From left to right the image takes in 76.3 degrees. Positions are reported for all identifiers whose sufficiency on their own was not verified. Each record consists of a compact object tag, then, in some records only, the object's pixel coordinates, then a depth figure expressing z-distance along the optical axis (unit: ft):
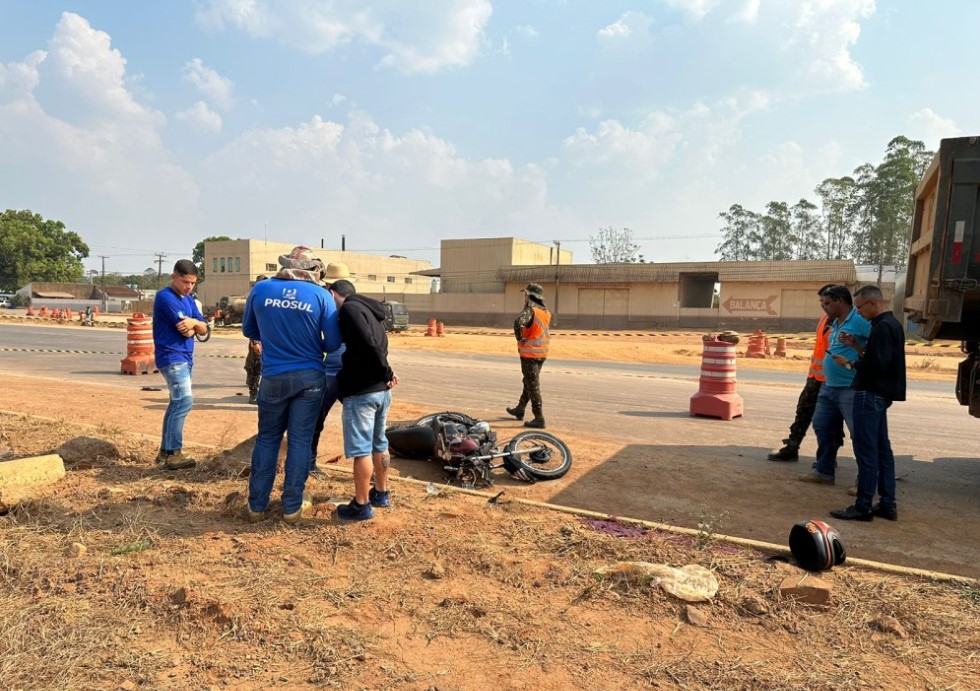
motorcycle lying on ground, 18.74
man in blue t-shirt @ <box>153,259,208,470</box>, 18.61
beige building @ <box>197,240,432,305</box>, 224.33
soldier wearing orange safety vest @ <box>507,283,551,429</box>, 27.20
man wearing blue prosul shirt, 14.15
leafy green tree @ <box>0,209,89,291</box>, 272.51
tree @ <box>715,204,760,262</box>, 270.67
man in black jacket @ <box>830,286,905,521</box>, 16.43
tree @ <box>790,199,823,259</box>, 249.75
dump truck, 17.22
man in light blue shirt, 18.79
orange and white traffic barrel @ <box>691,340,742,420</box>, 32.03
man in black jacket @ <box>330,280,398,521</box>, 14.53
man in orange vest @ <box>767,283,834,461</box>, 22.18
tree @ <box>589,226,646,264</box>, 271.69
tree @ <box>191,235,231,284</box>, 321.32
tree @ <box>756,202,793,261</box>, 260.21
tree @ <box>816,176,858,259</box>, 232.32
